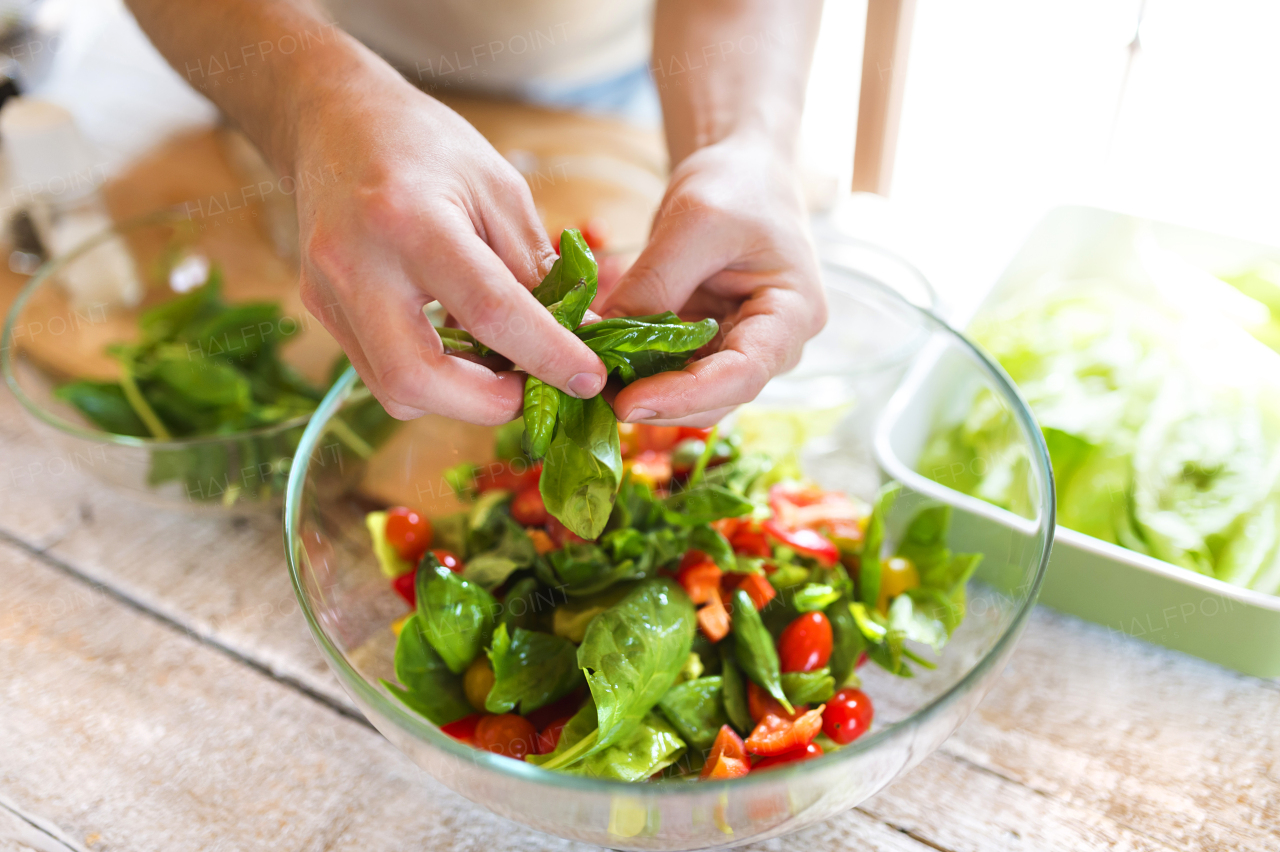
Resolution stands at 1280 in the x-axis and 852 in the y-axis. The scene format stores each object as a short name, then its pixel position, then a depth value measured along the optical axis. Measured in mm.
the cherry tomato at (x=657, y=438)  799
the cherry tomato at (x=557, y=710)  627
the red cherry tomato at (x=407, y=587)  713
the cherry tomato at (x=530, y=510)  723
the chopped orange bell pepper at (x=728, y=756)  563
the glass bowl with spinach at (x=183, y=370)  800
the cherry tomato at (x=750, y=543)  703
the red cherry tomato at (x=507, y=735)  602
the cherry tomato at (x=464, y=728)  631
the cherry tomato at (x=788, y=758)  579
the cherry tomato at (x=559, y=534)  691
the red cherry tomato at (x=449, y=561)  667
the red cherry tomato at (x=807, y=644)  628
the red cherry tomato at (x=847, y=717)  623
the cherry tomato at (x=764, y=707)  604
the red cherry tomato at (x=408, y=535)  736
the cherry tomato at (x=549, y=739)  605
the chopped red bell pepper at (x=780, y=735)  577
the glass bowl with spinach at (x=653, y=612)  514
